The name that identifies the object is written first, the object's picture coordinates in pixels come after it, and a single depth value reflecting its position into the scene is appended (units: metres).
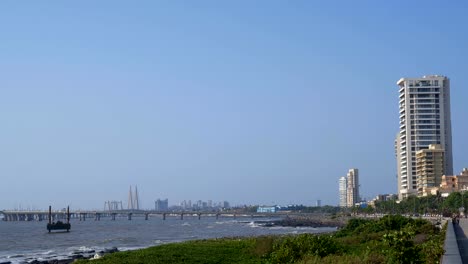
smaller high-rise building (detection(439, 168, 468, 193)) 141.25
